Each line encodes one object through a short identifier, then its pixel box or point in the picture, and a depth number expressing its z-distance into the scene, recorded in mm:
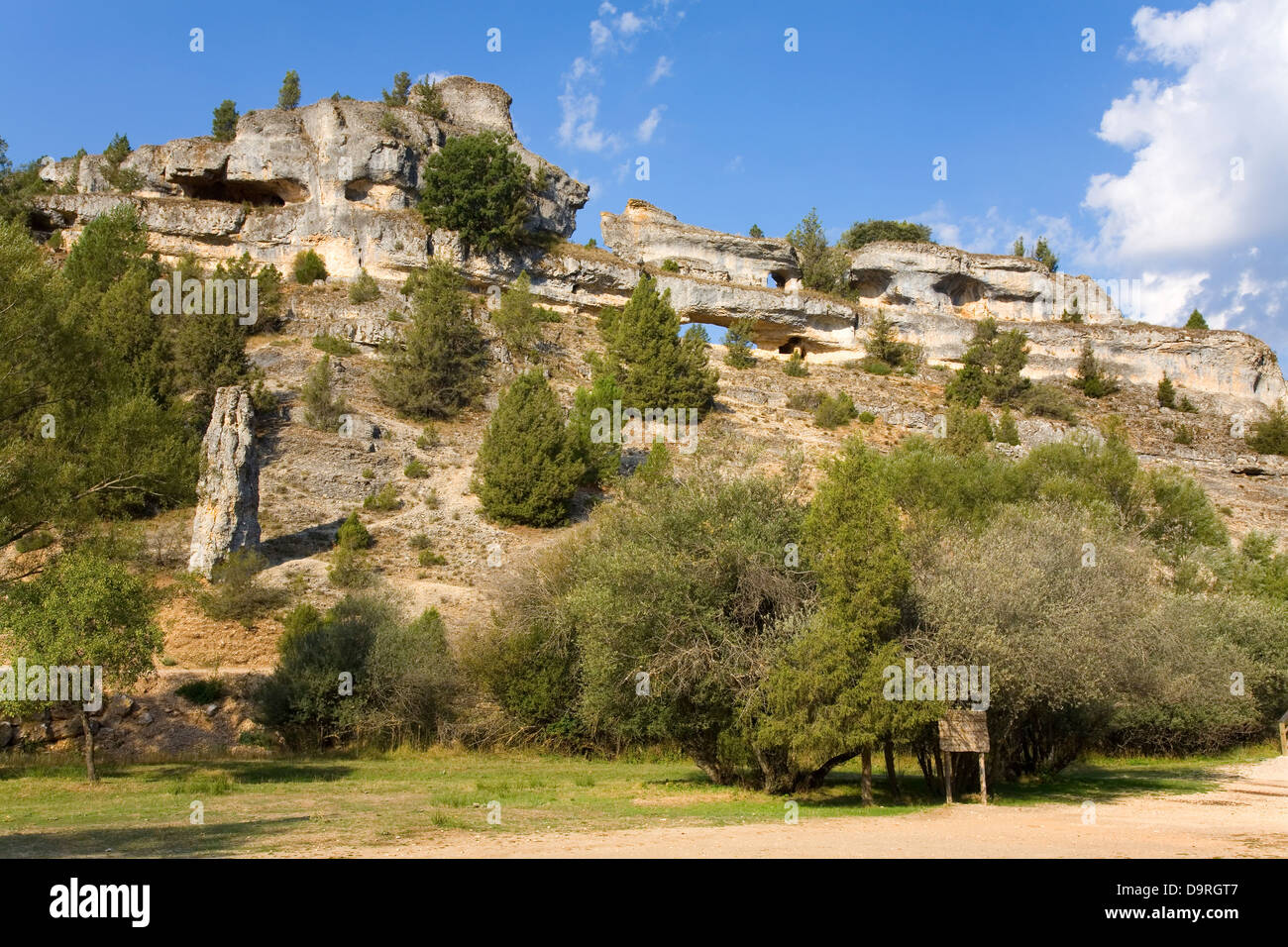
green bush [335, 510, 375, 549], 35500
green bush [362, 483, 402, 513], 39500
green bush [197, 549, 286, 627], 29922
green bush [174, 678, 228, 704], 25328
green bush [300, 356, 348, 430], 43906
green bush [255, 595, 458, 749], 24125
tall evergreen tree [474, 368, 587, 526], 38719
